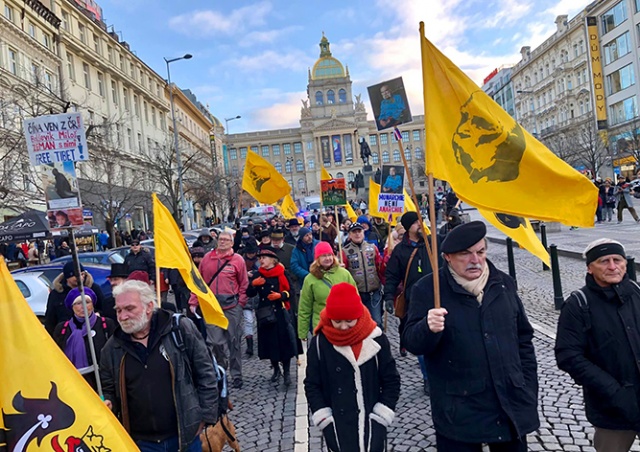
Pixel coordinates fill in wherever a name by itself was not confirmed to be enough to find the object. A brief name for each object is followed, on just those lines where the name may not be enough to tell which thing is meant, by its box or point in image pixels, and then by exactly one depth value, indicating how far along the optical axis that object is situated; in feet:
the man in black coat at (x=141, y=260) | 33.09
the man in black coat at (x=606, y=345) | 9.62
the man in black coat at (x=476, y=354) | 8.91
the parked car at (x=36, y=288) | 34.37
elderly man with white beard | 10.39
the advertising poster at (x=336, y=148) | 407.03
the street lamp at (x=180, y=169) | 102.47
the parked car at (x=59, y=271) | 37.45
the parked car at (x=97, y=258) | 43.60
